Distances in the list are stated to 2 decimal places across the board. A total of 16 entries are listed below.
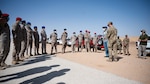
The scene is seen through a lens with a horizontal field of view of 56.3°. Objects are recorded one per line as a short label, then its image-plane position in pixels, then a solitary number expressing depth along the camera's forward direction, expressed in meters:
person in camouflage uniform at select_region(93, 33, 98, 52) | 14.49
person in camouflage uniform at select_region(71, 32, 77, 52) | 14.06
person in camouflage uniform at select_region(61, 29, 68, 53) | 13.06
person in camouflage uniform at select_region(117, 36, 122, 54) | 14.10
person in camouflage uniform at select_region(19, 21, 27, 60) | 8.20
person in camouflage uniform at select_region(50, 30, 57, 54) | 12.43
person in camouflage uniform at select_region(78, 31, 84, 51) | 15.32
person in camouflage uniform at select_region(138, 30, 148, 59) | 9.69
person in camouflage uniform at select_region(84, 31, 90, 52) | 14.59
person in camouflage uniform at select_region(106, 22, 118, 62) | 8.10
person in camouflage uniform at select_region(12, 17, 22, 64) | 6.88
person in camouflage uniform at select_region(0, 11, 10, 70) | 5.04
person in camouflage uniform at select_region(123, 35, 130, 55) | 13.57
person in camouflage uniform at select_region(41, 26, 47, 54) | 12.32
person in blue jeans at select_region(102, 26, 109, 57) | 9.67
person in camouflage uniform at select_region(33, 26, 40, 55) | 11.53
